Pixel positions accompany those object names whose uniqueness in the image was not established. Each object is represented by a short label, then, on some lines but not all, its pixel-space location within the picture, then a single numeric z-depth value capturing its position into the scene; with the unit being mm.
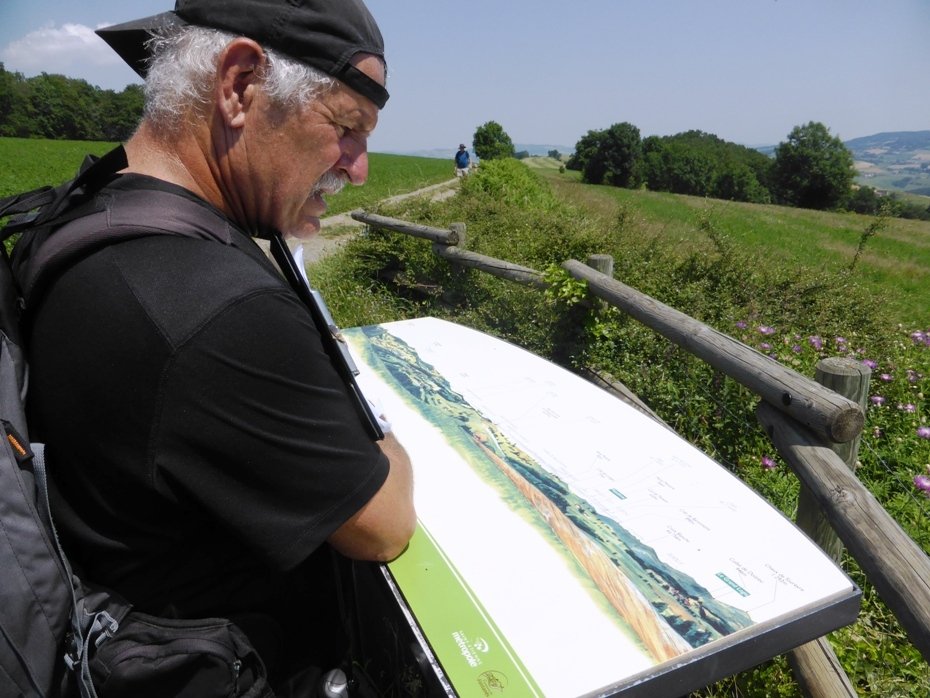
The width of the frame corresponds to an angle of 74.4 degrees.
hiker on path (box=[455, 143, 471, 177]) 27062
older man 962
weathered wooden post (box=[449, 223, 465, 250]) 6020
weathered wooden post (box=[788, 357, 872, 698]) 1845
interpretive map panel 1193
